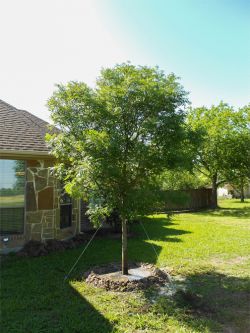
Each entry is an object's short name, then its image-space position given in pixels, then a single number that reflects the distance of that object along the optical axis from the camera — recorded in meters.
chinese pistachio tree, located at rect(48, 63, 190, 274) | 6.53
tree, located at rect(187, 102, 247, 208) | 25.12
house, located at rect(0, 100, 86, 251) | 8.98
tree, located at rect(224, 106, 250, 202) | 25.09
